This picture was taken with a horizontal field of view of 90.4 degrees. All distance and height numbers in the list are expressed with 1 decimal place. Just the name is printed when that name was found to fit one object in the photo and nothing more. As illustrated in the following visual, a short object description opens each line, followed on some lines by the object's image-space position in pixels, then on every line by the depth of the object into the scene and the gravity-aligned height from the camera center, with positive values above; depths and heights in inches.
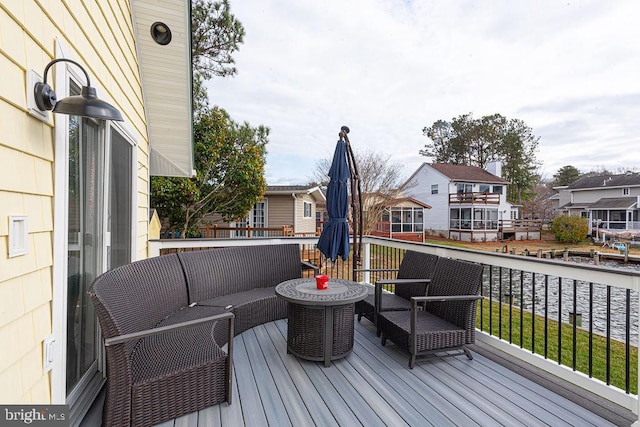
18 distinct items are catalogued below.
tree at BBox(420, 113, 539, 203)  1183.6 +241.5
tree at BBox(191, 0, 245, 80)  378.6 +215.8
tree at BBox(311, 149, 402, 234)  648.4 +63.6
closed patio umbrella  151.3 +2.8
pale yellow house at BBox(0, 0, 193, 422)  49.0 +4.5
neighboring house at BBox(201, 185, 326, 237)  529.0 +1.4
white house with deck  911.0 +33.3
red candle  121.4 -27.3
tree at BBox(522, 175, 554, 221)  1224.8 +26.5
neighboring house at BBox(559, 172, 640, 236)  884.6 +29.3
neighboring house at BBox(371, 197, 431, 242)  802.0 -29.6
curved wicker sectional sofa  72.0 -38.6
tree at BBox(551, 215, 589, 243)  809.5 -46.4
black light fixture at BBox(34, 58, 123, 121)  56.4 +19.8
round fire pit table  109.2 -39.7
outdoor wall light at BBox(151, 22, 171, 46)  141.7 +80.5
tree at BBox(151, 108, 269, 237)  354.9 +33.5
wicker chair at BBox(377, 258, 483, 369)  107.5 -40.8
